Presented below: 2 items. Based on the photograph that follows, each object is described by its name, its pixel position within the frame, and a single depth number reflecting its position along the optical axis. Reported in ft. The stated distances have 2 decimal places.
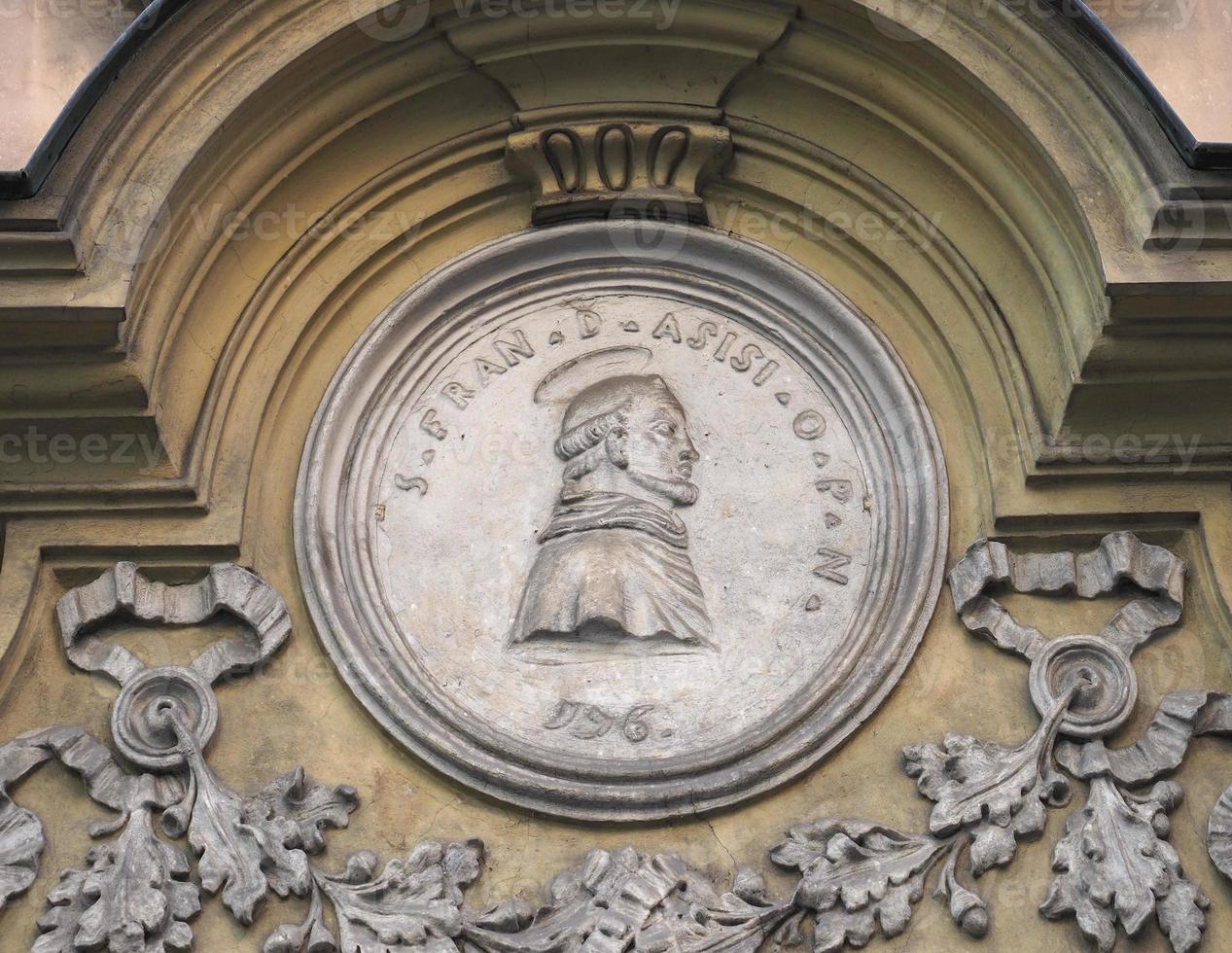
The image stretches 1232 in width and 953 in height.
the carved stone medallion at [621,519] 43.01
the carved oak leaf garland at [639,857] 40.04
